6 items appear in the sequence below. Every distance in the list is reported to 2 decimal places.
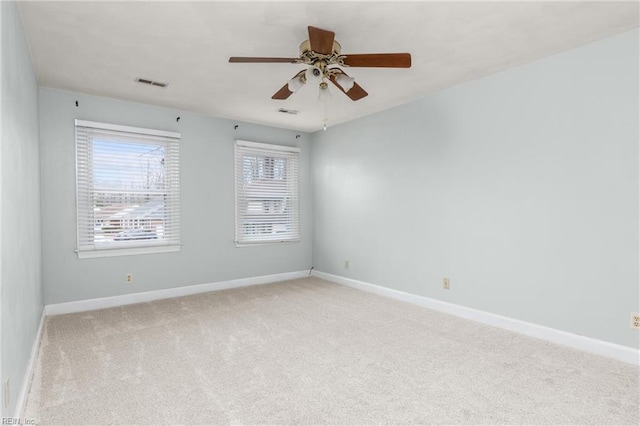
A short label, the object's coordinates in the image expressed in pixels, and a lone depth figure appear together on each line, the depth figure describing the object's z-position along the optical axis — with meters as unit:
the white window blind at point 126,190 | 3.97
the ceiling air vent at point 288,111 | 4.52
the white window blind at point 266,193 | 5.16
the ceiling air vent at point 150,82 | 3.50
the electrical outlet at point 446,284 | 3.85
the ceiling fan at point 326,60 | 2.21
